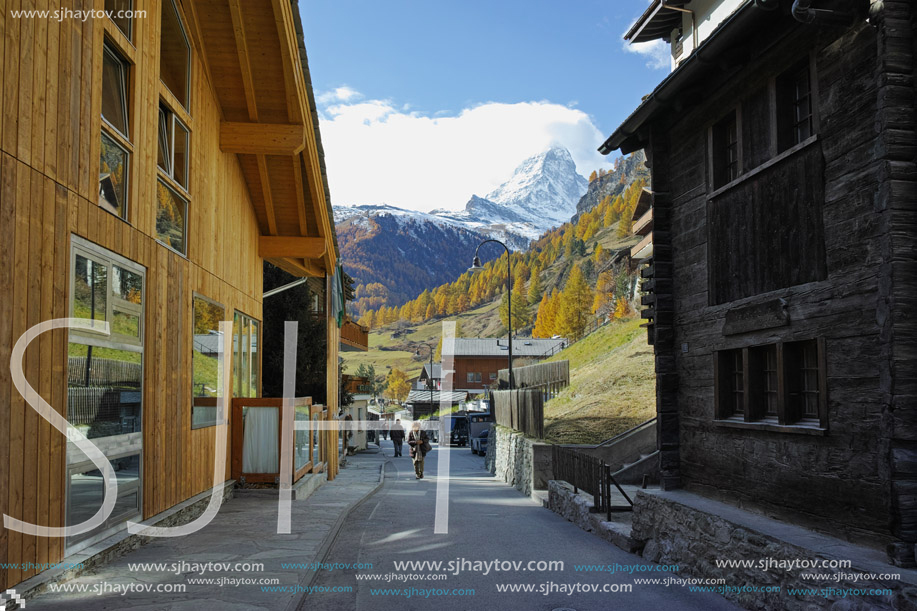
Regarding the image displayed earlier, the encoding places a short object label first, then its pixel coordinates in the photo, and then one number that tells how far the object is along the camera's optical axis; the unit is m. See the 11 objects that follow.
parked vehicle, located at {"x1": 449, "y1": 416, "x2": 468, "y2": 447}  47.91
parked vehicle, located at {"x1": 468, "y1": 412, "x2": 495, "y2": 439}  41.56
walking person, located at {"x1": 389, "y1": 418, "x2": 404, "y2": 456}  40.81
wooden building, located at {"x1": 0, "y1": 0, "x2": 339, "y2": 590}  6.38
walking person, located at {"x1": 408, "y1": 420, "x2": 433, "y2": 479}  24.66
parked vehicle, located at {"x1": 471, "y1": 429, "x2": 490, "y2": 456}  40.28
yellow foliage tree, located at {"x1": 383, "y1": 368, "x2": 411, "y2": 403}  141.88
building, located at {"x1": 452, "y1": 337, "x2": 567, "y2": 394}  90.81
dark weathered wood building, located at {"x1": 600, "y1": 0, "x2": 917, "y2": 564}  6.52
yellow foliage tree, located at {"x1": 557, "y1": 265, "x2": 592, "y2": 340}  109.62
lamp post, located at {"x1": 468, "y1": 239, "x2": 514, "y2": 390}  31.40
